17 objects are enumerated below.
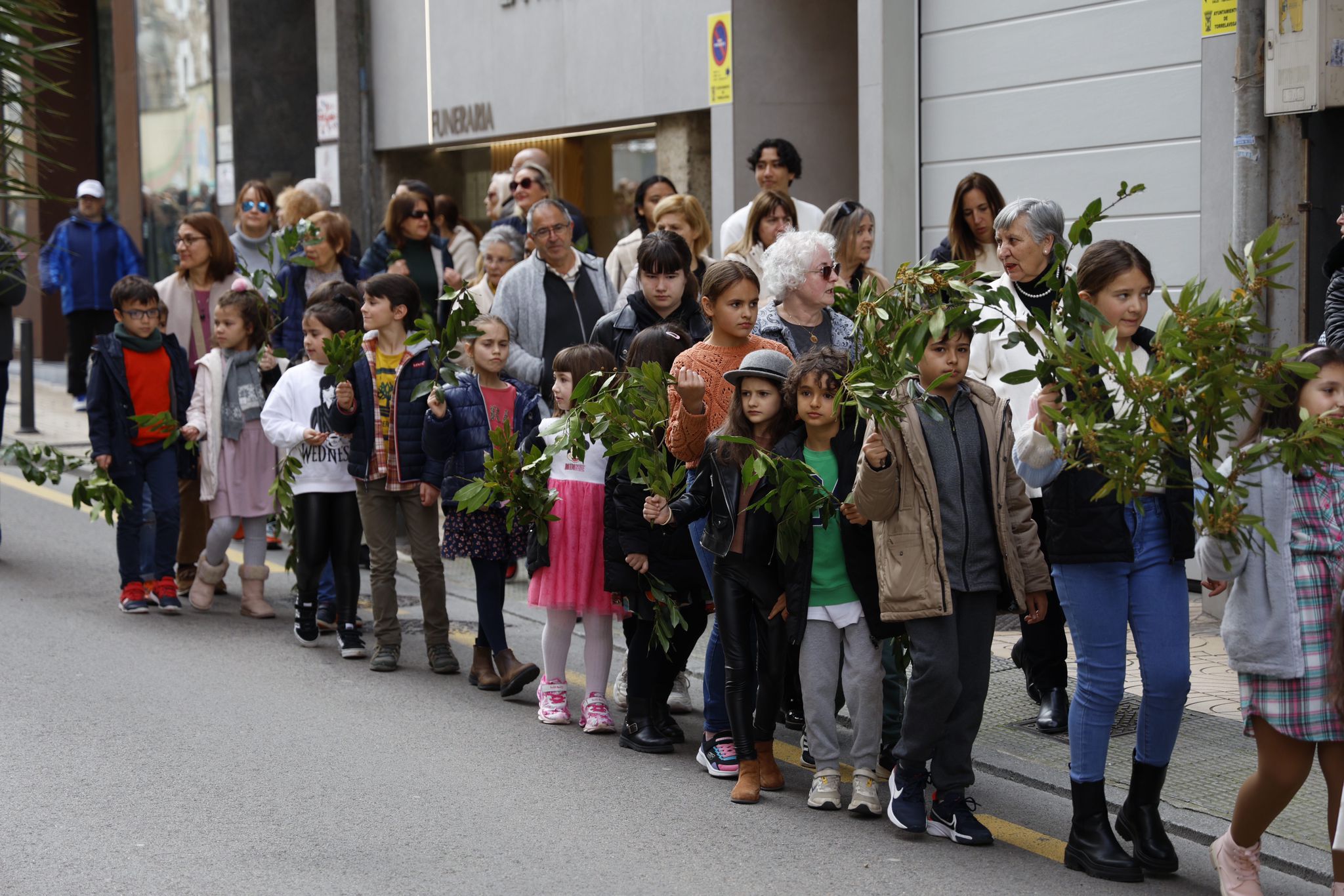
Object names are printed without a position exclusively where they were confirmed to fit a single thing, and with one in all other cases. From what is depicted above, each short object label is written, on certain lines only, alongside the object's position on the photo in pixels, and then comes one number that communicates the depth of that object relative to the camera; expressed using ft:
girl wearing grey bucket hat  35.88
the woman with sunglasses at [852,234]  47.37
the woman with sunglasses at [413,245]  68.08
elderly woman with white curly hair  39.32
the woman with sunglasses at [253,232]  73.36
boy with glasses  55.26
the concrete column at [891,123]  69.05
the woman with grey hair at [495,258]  61.93
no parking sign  78.64
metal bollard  101.35
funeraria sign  100.94
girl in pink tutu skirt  42.09
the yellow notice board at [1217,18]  53.72
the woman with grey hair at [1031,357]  38.14
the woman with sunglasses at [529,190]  65.21
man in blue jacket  104.94
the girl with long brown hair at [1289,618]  28.12
